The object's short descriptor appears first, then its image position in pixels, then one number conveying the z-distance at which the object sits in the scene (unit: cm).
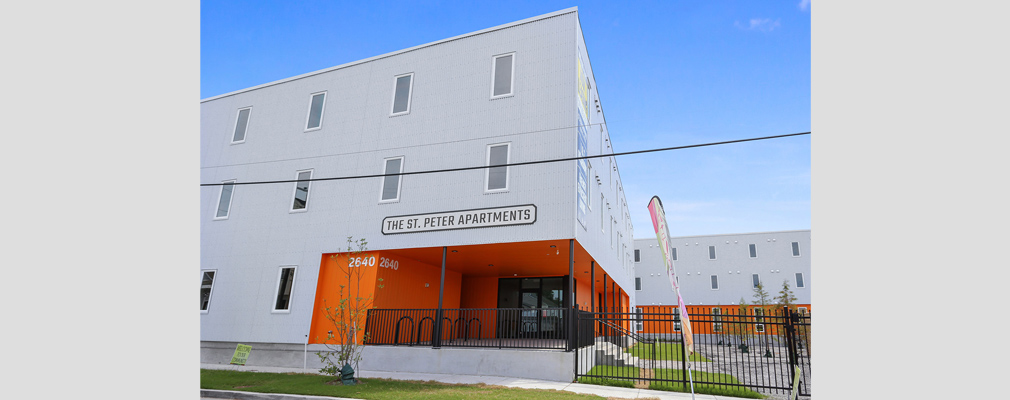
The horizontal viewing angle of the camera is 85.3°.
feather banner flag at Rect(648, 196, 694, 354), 876
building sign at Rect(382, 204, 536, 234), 1471
